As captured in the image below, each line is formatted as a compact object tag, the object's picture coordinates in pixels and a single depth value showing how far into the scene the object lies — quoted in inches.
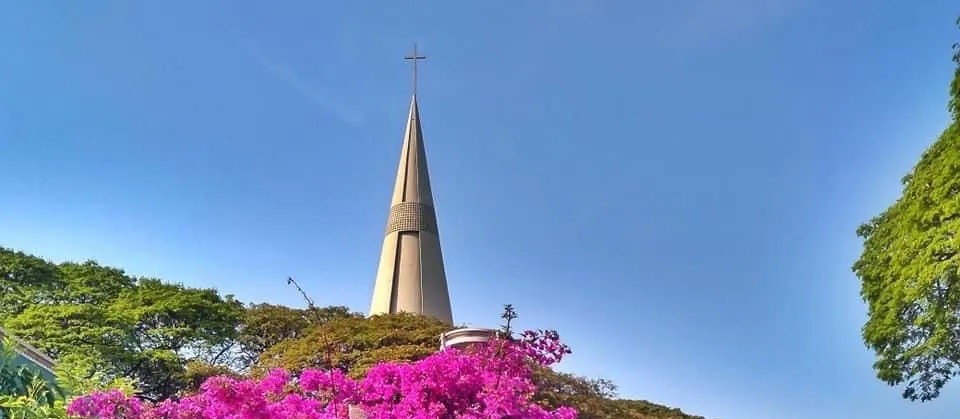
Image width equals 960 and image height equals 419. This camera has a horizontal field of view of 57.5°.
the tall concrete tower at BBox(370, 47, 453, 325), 1125.1
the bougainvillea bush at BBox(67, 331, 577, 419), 277.3
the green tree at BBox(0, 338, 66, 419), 225.6
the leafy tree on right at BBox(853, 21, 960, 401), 507.5
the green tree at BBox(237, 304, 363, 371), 965.8
